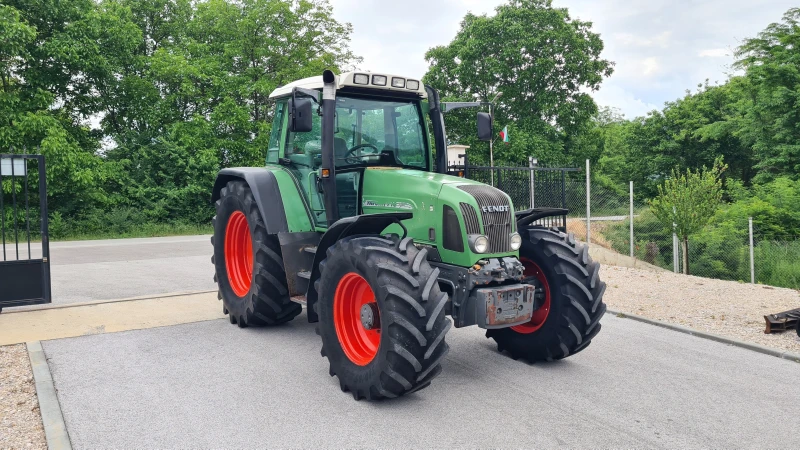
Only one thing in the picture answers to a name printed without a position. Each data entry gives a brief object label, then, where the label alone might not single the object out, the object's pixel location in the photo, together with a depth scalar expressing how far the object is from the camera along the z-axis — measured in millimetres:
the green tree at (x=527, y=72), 31281
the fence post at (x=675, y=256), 14375
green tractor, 4430
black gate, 6980
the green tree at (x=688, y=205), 14258
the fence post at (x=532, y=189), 12844
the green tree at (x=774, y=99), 23469
